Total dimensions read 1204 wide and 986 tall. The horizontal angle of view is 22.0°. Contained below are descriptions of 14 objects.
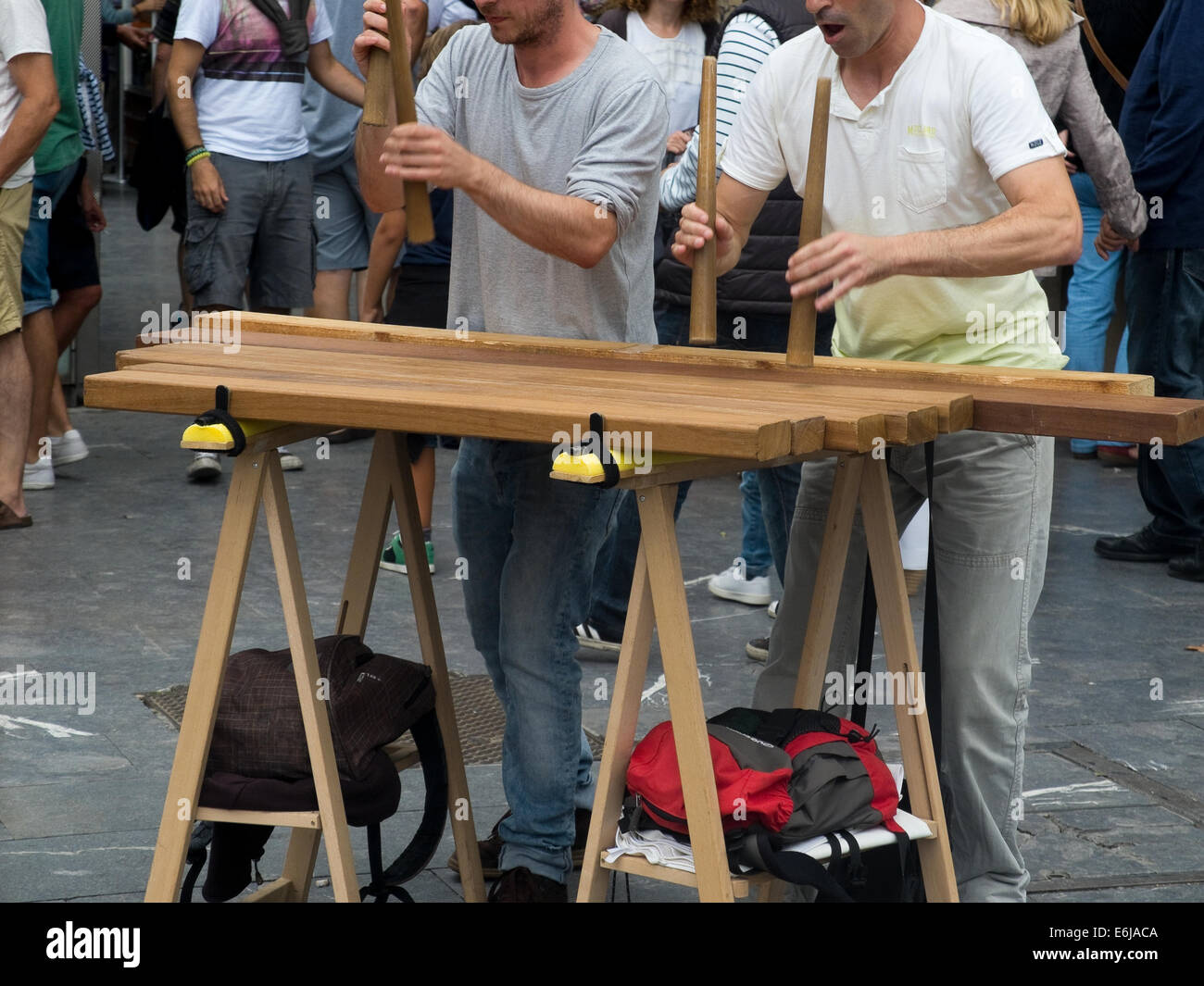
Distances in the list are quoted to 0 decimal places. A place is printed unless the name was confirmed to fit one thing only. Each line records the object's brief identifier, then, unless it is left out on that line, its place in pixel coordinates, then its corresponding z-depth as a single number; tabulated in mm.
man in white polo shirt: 5664
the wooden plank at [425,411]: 4408
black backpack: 5333
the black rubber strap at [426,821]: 5852
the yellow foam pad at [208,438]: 4876
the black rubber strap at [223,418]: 4913
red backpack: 4935
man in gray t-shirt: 5804
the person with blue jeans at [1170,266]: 10997
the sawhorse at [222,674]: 5115
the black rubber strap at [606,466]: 4500
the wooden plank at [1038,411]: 4725
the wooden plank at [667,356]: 5344
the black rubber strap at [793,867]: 4802
